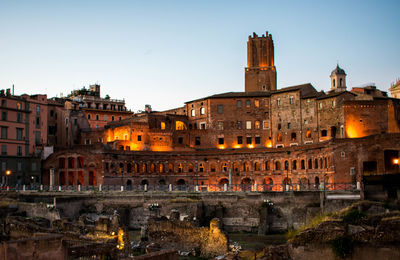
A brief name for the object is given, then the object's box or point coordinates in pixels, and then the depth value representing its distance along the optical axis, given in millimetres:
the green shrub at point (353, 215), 26856
